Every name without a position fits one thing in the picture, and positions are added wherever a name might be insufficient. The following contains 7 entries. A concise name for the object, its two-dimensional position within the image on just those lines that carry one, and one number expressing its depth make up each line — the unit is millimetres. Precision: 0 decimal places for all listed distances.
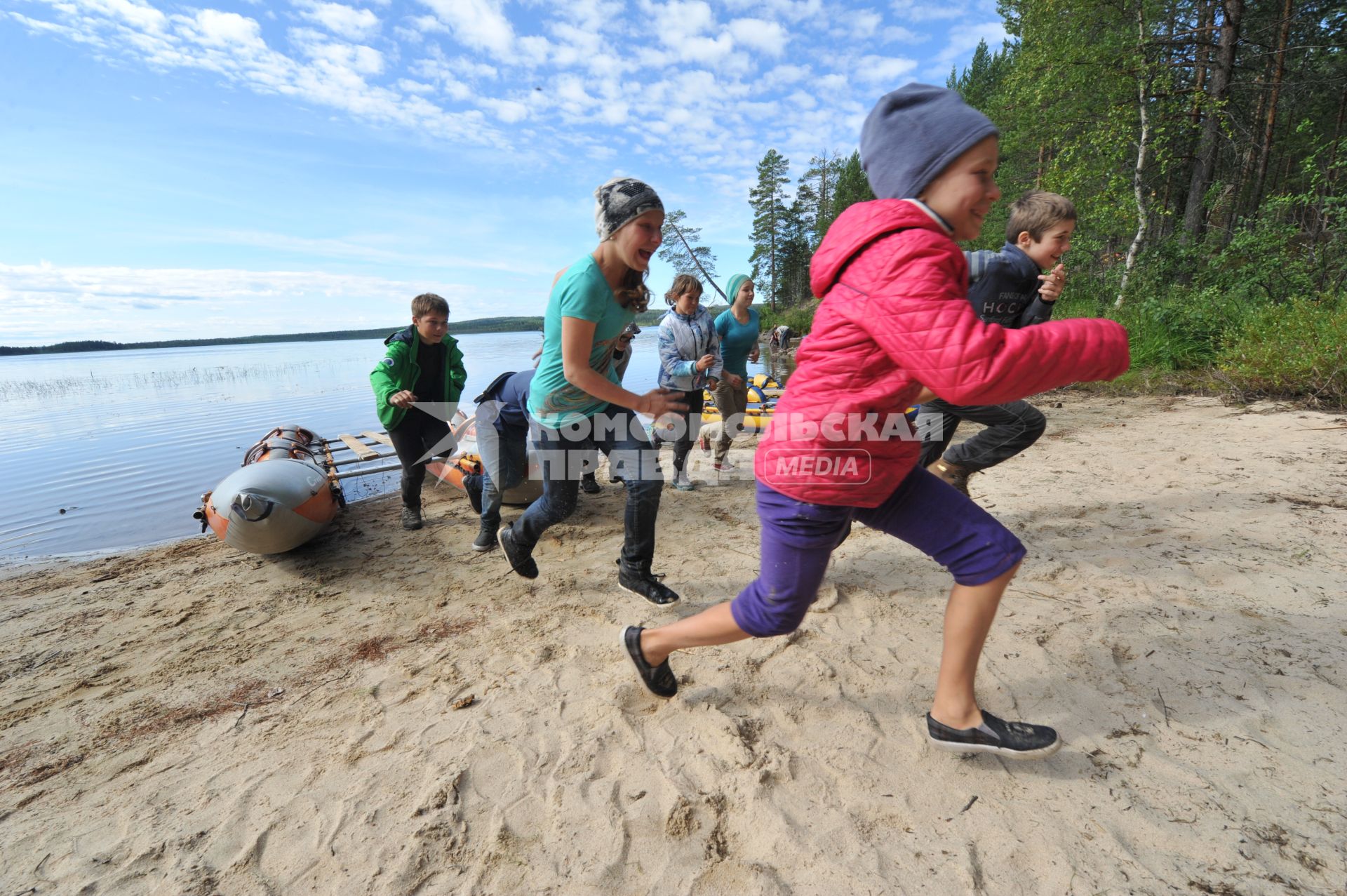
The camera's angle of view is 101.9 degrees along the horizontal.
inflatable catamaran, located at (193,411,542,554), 4066
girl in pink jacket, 1319
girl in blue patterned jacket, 5242
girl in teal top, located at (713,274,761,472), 6023
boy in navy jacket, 3139
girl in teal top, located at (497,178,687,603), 2510
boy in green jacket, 4766
